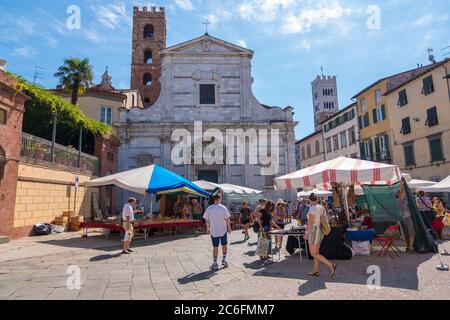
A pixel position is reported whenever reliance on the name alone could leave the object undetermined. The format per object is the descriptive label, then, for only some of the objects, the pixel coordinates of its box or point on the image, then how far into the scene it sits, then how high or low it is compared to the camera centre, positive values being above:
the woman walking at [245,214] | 12.73 -0.73
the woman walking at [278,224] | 9.67 -0.86
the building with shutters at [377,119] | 29.31 +7.78
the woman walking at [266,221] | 7.98 -0.62
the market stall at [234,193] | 17.06 +0.28
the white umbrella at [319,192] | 16.89 +0.28
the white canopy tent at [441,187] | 12.81 +0.34
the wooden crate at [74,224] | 14.12 -1.08
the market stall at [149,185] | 11.52 +0.55
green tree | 22.05 +9.05
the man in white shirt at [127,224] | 8.80 -0.69
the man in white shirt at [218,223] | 7.18 -0.58
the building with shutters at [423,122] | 22.31 +5.83
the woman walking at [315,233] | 6.08 -0.72
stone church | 24.09 +6.74
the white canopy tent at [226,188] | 16.92 +0.58
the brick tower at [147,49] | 37.70 +18.55
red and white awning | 7.79 +0.60
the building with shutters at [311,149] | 42.28 +6.95
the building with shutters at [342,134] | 34.75 +7.54
